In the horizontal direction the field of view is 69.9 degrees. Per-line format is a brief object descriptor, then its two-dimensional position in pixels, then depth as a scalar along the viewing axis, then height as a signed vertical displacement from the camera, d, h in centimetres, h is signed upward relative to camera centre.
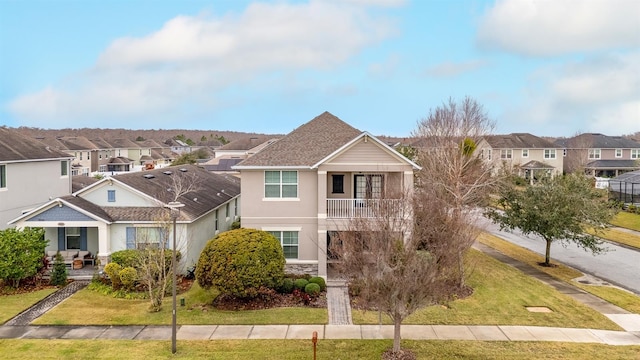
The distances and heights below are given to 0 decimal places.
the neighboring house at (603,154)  6899 +242
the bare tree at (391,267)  1320 -291
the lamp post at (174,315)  1484 -480
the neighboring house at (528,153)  6788 +247
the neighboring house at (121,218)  2305 -253
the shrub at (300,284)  2100 -531
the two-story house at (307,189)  2289 -106
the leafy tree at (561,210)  2397 -218
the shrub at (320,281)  2141 -530
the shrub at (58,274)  2188 -507
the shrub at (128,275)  2083 -487
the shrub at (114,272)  2105 -478
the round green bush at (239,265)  1886 -404
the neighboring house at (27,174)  2738 -40
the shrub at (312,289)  2067 -544
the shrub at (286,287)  2084 -541
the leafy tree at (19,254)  2092 -401
